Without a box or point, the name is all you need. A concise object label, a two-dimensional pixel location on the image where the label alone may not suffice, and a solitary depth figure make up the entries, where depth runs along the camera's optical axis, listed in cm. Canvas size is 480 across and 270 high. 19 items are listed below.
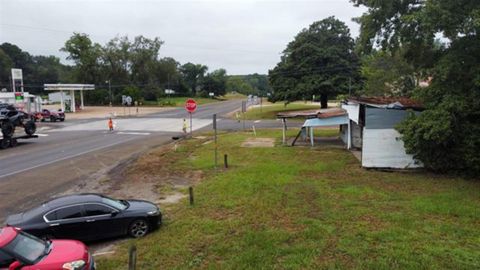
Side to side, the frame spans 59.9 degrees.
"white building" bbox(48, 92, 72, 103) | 12111
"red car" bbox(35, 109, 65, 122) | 5719
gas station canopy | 7388
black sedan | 1059
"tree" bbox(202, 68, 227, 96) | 15650
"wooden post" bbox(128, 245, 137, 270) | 773
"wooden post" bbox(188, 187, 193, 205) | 1392
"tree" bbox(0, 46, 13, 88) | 12962
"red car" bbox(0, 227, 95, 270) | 741
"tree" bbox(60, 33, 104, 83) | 10038
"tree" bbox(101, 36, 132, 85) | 10788
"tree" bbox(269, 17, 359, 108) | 5319
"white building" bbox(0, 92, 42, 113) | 5910
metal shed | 1961
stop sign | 2656
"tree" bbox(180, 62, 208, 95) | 15900
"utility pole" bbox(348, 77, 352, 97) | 5147
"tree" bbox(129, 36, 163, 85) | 11231
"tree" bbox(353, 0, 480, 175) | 1639
